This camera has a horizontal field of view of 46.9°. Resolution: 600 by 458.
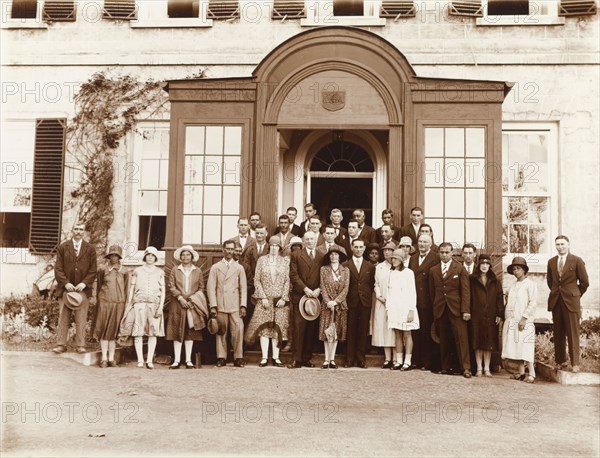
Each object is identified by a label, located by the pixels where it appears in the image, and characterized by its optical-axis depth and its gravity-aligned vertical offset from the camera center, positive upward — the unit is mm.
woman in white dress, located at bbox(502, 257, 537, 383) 8367 -554
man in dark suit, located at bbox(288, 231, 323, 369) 8781 -156
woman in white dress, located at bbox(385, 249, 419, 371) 8594 -399
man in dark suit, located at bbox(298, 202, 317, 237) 9969 +818
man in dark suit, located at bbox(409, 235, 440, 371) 8750 -416
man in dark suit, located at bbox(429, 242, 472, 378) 8516 -383
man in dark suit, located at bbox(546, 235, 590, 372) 8375 -235
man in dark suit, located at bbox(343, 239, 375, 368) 8805 -462
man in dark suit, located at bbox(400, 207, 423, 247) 9555 +683
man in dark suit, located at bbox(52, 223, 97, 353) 9117 -96
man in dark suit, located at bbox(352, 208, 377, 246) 9609 +599
